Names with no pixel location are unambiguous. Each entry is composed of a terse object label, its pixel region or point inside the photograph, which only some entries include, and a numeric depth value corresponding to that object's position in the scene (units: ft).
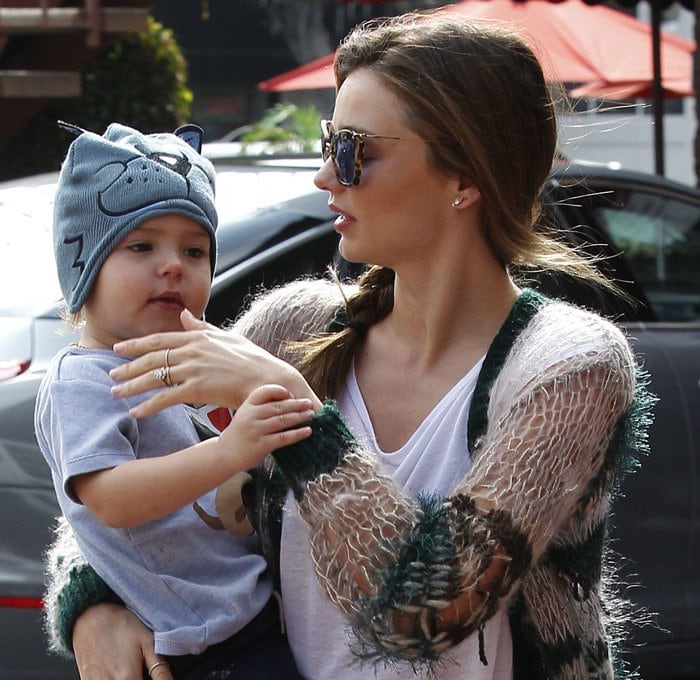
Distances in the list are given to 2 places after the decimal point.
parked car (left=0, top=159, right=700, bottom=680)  10.94
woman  5.98
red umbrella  32.14
